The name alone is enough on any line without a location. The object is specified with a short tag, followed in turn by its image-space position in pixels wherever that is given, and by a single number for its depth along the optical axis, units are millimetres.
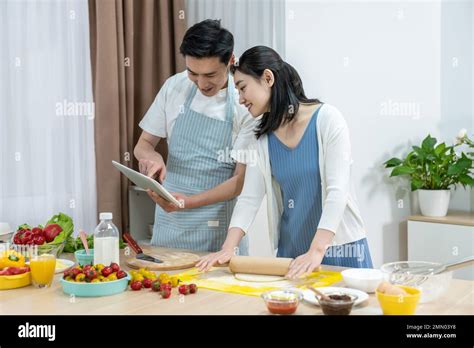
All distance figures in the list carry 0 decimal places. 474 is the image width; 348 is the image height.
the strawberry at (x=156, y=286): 1842
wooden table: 1655
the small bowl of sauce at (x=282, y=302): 1609
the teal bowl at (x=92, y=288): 1805
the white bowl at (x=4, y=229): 2660
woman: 2221
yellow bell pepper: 1964
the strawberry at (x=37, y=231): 2248
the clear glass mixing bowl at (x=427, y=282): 1679
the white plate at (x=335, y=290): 1690
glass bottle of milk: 2039
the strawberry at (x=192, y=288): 1830
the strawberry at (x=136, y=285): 1869
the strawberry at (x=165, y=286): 1818
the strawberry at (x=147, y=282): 1882
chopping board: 2146
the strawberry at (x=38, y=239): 2209
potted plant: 3520
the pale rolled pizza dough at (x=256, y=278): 1953
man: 2619
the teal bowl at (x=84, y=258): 2240
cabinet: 3402
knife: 2217
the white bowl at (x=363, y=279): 1800
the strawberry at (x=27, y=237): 2211
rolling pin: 1994
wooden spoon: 1596
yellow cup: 1555
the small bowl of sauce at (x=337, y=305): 1573
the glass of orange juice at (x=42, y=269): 1906
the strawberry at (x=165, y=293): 1783
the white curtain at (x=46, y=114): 3332
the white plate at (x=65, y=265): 2137
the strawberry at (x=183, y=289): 1806
